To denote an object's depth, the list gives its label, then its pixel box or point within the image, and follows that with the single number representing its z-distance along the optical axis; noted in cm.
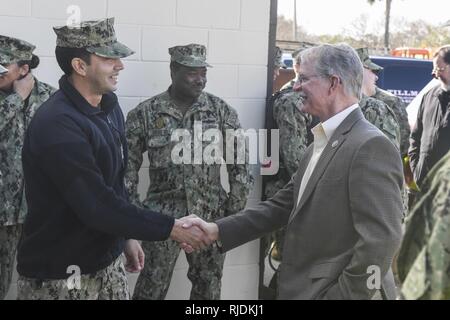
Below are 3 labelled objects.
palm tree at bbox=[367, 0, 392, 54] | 3194
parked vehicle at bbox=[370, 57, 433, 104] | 1144
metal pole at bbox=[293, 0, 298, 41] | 3491
